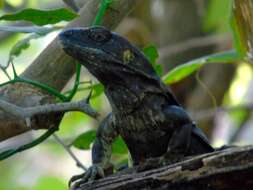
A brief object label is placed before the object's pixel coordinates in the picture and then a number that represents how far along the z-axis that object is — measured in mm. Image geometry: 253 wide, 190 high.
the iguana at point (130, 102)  4133
